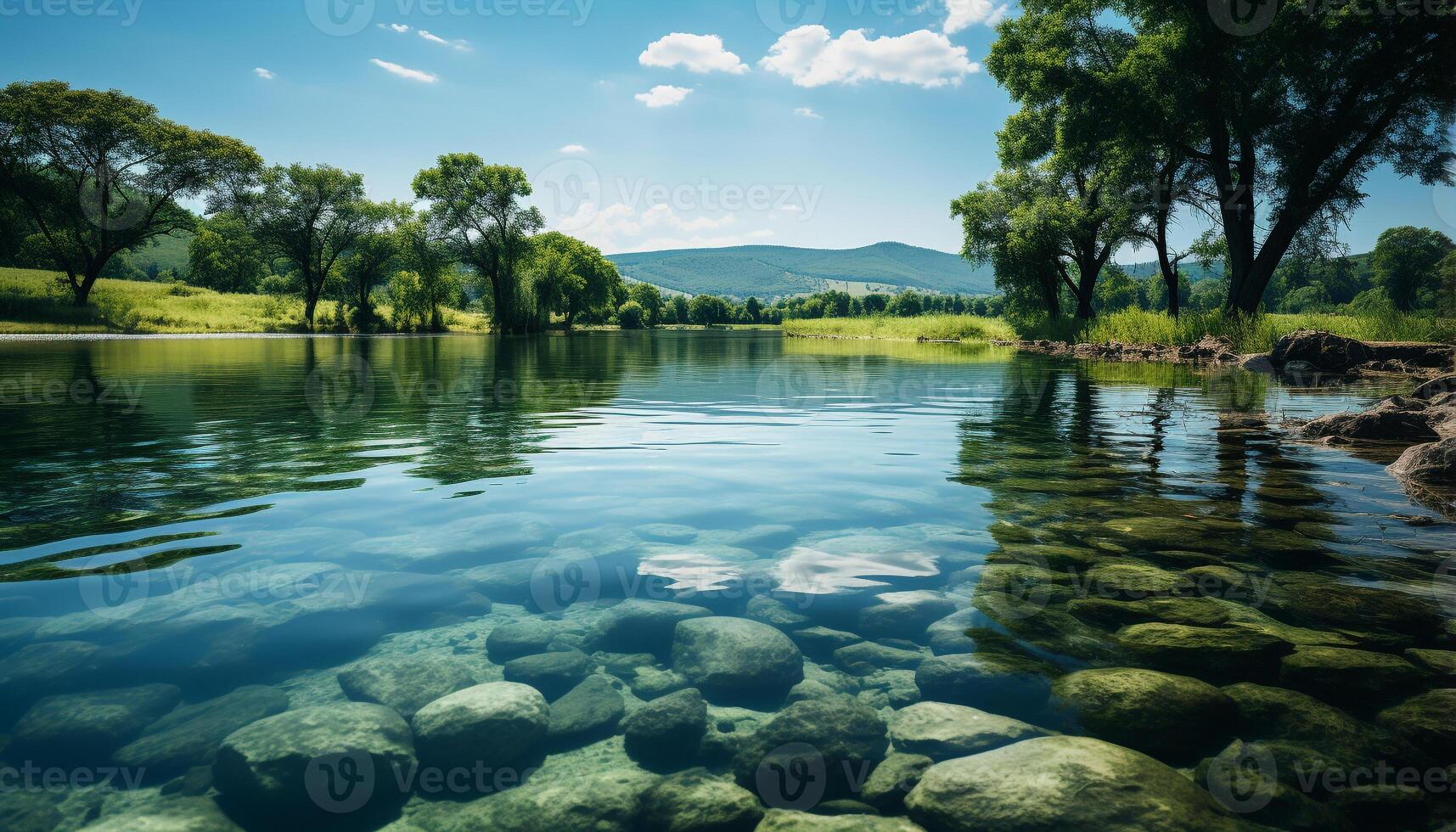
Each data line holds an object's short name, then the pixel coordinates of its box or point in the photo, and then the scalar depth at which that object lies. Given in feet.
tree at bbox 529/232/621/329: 259.19
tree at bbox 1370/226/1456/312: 277.23
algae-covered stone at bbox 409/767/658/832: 8.93
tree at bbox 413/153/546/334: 219.61
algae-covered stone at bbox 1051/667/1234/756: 10.45
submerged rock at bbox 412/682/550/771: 10.41
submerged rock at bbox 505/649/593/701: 12.35
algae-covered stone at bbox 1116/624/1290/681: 12.19
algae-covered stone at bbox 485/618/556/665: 13.34
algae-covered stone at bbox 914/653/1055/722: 11.44
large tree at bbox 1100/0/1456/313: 71.72
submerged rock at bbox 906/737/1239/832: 8.49
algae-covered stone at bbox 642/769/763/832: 8.98
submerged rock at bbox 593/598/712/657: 13.83
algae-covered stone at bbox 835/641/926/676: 13.04
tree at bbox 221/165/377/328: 206.18
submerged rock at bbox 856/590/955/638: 14.35
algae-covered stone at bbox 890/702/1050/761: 10.40
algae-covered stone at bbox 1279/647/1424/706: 11.23
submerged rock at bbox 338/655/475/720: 11.62
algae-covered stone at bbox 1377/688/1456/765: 9.77
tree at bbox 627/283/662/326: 508.12
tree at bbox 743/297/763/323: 637.30
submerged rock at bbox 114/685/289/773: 9.77
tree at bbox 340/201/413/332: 221.05
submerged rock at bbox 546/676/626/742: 11.17
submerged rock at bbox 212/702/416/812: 9.24
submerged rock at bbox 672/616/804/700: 12.33
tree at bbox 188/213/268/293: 311.68
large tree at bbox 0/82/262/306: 157.58
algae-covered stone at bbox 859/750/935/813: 9.56
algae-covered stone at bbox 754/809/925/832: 8.78
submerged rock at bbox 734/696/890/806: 10.13
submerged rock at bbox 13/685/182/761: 9.89
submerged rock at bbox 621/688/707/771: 10.60
